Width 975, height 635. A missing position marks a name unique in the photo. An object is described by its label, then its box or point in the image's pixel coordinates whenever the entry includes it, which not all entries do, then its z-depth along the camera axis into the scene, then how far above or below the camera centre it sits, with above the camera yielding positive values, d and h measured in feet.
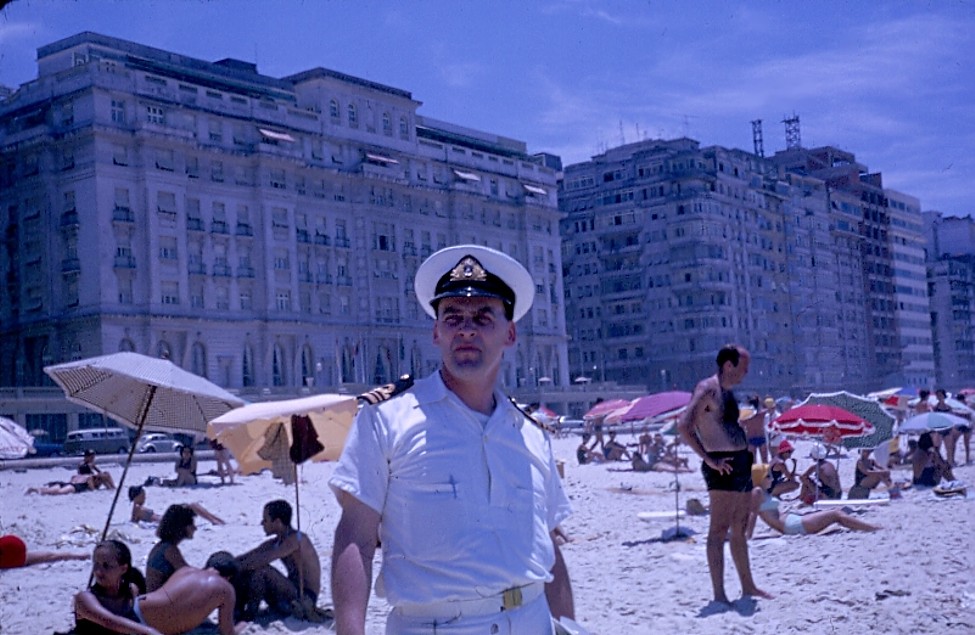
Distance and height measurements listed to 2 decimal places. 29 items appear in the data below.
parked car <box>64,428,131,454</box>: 143.02 -2.73
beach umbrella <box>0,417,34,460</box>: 34.50 -0.52
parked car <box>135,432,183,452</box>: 137.90 -3.33
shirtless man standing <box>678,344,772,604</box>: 24.54 -1.24
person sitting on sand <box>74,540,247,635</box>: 21.52 -3.85
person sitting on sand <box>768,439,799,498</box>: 51.39 -4.42
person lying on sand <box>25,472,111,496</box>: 75.97 -4.42
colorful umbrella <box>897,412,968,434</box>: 62.23 -2.79
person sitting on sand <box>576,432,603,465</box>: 100.07 -5.71
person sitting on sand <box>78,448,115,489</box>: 77.92 -3.52
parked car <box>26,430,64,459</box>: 144.20 -3.27
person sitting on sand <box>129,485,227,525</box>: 52.70 -4.30
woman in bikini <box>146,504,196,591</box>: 26.53 -3.27
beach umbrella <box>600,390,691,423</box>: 58.34 -0.91
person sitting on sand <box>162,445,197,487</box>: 78.64 -3.87
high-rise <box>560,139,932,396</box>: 273.13 +30.72
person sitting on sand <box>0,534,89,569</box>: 20.11 -2.33
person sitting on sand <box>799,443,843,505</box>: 49.75 -4.45
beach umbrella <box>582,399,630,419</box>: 100.91 -1.53
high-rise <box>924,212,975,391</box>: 396.57 +19.46
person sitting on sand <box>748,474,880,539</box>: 37.40 -4.73
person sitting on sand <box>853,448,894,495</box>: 50.88 -4.50
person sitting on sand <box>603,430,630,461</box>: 99.40 -5.36
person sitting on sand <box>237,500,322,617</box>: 28.76 -4.20
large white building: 176.76 +34.65
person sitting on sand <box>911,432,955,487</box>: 55.67 -4.62
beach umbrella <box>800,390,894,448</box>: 55.42 -2.12
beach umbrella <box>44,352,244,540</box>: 30.66 +0.73
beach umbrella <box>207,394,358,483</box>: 33.55 -0.57
